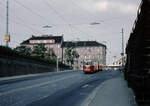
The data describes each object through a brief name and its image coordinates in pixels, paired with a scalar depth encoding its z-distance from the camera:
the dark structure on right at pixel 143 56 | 9.67
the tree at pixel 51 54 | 97.50
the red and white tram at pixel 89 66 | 50.74
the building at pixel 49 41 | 158.25
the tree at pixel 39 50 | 79.26
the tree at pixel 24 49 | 92.25
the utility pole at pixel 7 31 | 46.58
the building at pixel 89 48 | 163.12
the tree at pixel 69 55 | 101.46
